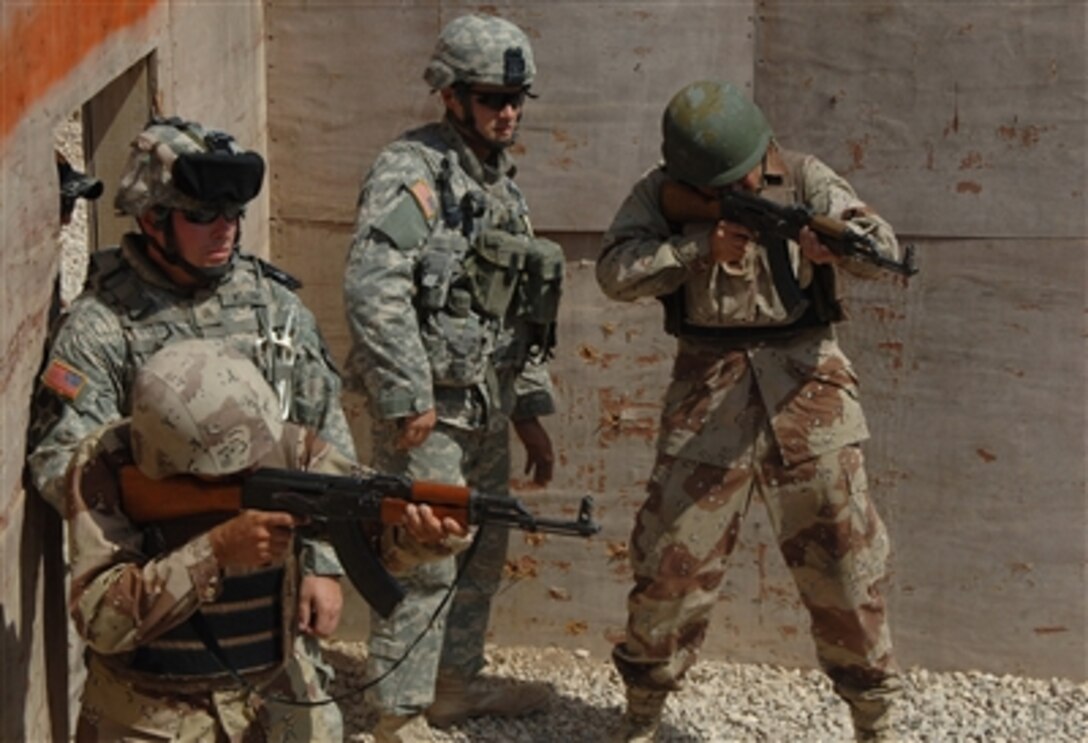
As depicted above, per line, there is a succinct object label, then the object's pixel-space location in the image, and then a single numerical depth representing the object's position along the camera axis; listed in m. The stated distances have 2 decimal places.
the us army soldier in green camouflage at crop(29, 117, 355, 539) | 5.22
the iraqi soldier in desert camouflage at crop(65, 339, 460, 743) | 4.69
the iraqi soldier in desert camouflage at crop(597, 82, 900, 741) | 6.46
